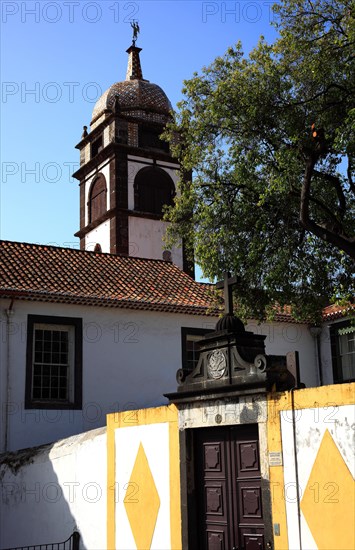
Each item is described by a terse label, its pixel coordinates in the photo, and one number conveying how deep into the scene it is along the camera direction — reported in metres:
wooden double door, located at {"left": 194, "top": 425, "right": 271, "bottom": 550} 9.02
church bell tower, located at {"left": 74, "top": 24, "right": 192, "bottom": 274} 31.67
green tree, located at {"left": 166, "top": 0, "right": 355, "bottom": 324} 12.87
